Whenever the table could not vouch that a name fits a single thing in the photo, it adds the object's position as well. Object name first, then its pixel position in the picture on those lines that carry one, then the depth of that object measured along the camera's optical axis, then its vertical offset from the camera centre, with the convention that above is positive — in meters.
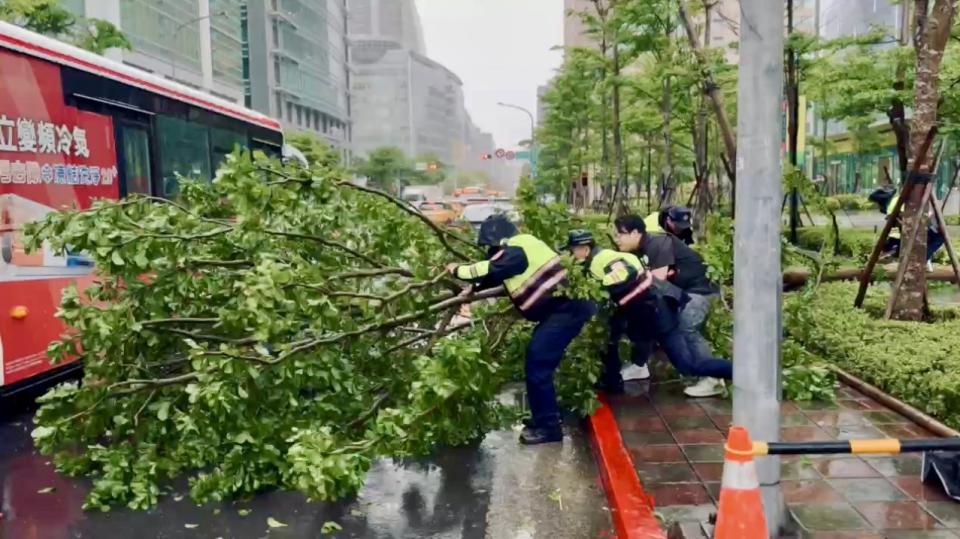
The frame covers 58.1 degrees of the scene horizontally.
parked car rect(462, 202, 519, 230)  24.26 -0.43
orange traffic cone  3.50 -1.23
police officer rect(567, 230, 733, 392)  6.10 -0.81
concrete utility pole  3.86 -0.19
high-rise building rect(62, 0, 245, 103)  39.44 +8.63
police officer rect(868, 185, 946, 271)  12.00 -0.62
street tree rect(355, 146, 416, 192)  72.94 +2.62
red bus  6.82 +0.48
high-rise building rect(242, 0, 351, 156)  67.38 +11.58
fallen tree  5.34 -1.00
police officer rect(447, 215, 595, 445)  5.77 -0.72
